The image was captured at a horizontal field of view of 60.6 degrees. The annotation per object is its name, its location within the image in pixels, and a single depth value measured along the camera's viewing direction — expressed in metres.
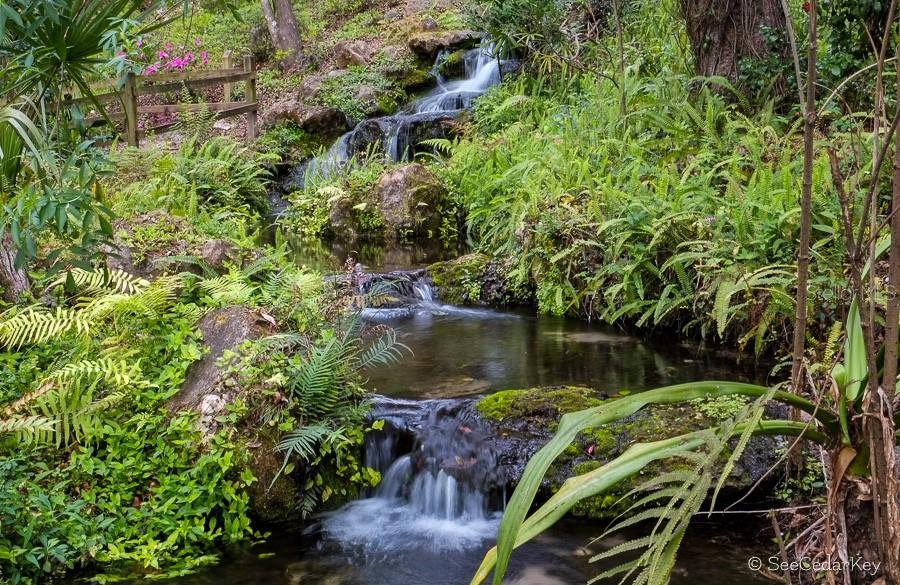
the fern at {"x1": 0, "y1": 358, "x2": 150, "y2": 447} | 4.13
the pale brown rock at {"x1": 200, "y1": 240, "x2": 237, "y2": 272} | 6.01
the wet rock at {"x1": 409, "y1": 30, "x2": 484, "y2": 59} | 16.27
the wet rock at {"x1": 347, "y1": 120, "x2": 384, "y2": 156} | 13.60
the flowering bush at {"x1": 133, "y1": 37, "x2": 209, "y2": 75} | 16.02
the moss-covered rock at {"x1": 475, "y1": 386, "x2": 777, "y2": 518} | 4.43
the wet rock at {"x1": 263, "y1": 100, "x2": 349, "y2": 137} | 14.79
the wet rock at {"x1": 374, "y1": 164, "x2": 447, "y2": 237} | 10.70
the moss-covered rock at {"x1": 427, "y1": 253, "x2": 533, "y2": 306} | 7.97
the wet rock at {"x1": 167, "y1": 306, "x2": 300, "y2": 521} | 4.35
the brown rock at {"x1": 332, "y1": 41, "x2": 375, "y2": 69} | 16.92
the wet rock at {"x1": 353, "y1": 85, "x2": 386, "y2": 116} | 15.12
